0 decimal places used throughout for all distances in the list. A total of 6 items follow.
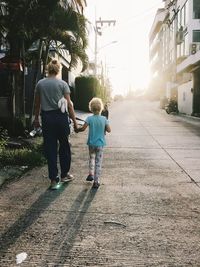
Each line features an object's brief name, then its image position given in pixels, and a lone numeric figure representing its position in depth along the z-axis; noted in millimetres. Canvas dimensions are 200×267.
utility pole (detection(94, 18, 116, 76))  47812
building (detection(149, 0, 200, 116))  32062
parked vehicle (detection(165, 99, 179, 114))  37219
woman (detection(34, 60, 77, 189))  6047
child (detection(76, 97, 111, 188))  6320
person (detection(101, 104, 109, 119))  12638
